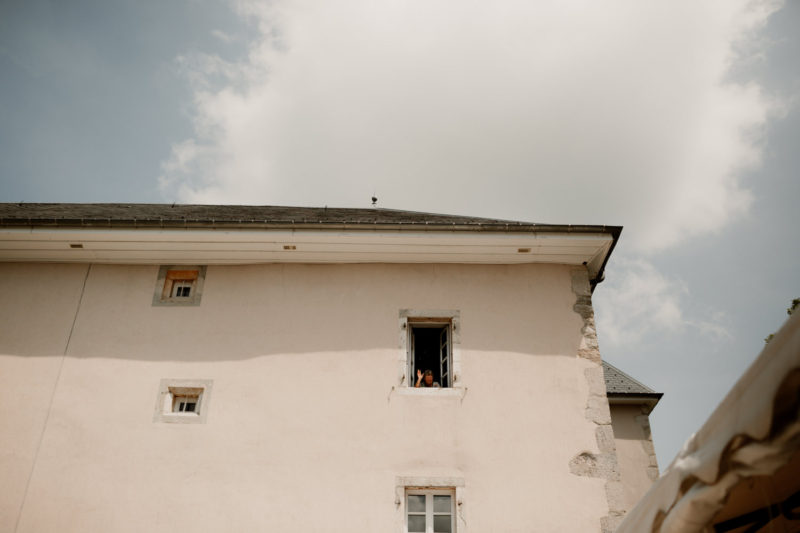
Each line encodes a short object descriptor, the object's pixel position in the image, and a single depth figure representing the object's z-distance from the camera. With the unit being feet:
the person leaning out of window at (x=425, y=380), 25.16
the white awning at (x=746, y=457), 6.25
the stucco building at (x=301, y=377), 22.36
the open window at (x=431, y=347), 25.68
